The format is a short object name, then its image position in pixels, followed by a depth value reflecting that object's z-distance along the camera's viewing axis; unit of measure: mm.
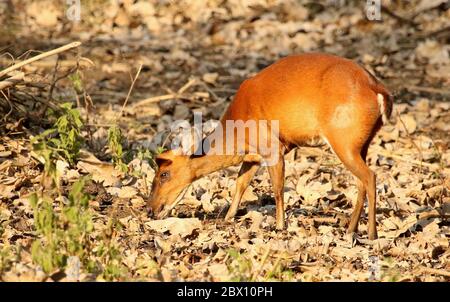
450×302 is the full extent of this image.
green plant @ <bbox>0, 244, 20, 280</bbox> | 12125
